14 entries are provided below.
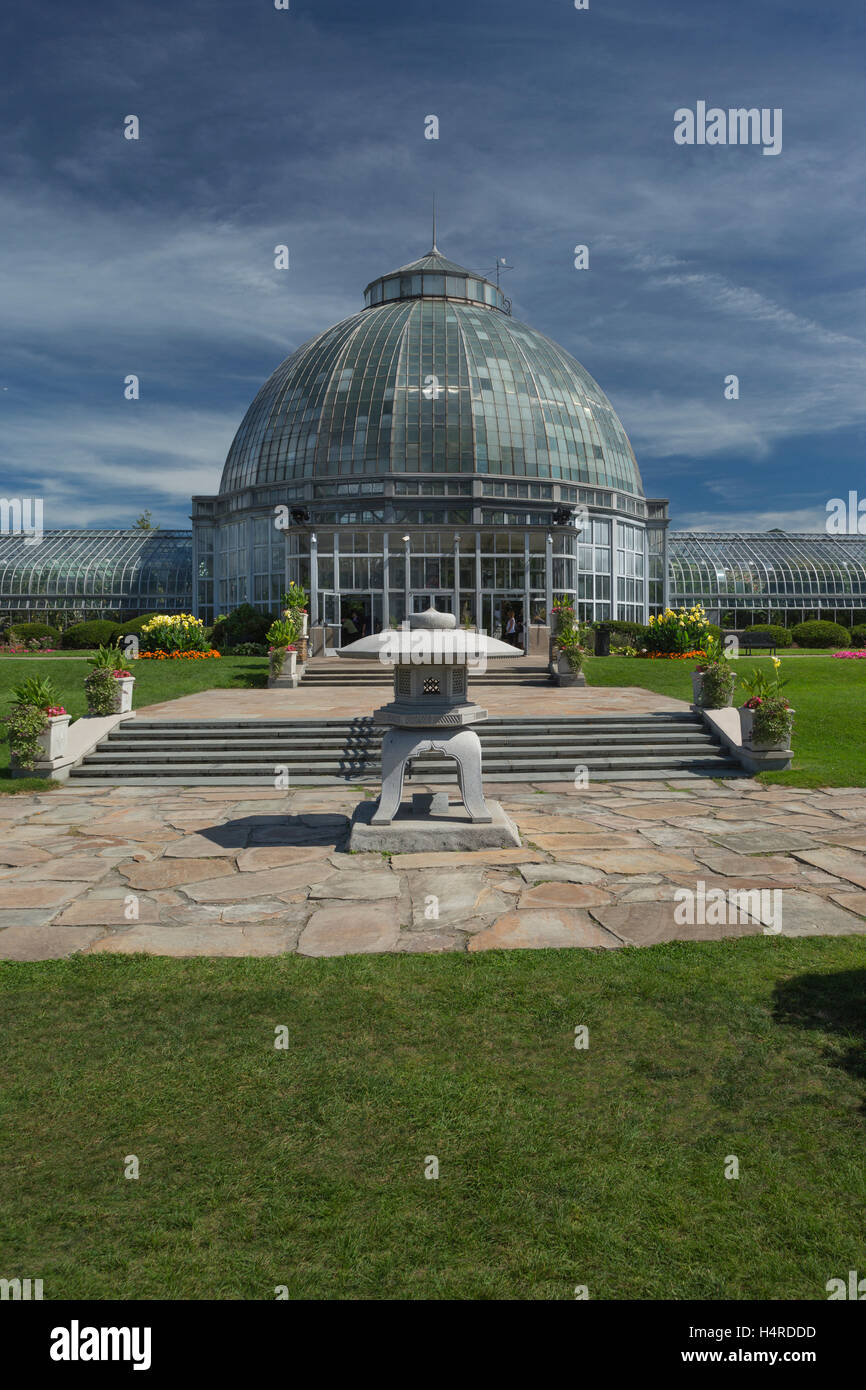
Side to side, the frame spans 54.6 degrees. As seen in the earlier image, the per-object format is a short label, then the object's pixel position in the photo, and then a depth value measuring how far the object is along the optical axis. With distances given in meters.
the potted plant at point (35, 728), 12.61
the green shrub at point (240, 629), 35.16
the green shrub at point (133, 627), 36.97
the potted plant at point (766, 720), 12.97
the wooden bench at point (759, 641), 35.94
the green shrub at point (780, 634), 40.34
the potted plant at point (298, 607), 26.96
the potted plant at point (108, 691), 15.00
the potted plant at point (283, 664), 22.78
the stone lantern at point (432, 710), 8.59
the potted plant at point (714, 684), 15.46
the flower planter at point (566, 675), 22.92
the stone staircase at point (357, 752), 13.20
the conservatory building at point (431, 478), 36.56
